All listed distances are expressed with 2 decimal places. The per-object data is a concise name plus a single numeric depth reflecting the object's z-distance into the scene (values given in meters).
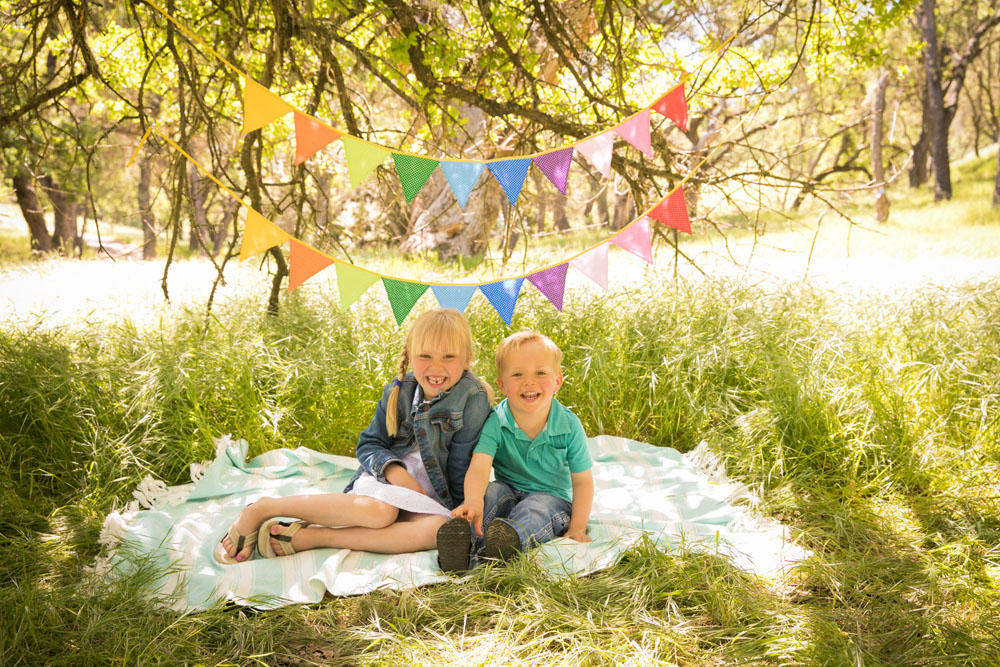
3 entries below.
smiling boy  2.62
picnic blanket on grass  2.44
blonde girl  2.61
